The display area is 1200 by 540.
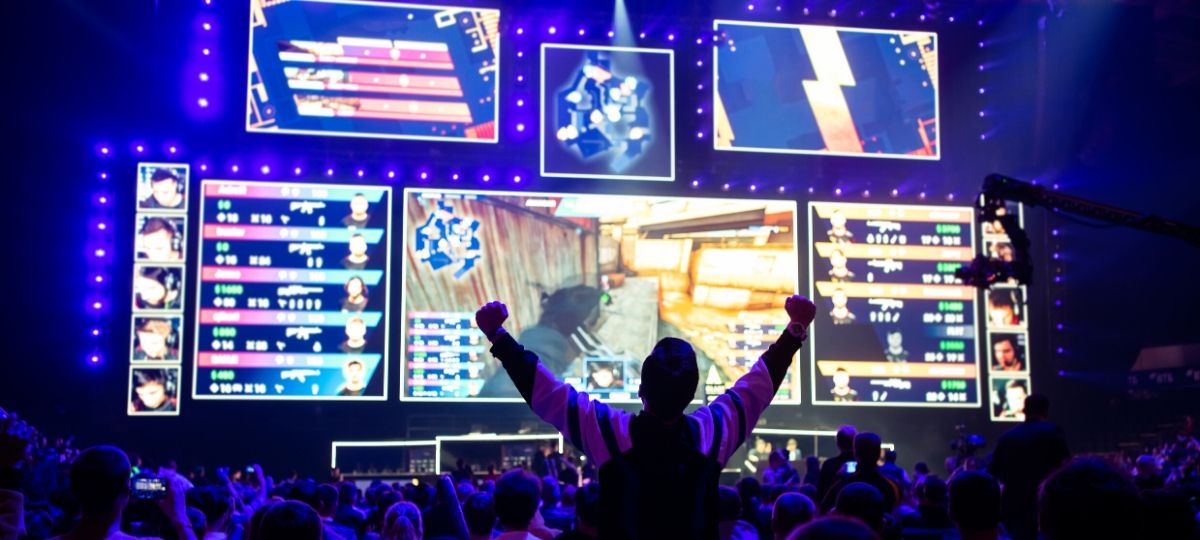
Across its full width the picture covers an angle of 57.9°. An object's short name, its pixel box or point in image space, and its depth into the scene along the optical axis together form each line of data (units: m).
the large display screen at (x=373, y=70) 15.61
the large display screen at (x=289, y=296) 14.95
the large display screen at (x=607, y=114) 16.33
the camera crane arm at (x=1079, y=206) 12.66
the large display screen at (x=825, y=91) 16.77
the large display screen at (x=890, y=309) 16.23
